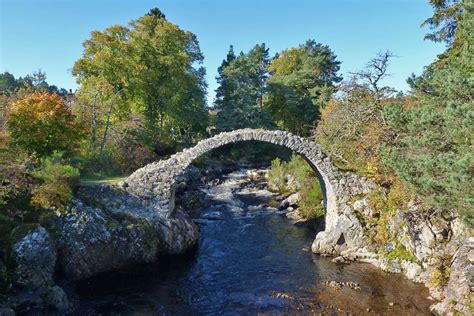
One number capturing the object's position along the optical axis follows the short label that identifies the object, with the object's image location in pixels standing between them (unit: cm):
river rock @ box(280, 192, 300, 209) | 2700
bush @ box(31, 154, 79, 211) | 1473
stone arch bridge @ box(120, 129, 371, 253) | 1764
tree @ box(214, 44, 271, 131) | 4509
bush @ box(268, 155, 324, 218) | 2358
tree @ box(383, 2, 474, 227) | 1066
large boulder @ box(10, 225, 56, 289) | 1238
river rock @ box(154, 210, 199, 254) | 1755
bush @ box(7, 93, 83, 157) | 1730
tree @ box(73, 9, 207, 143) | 3064
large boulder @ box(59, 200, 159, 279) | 1444
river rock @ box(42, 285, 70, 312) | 1235
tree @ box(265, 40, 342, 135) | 4475
